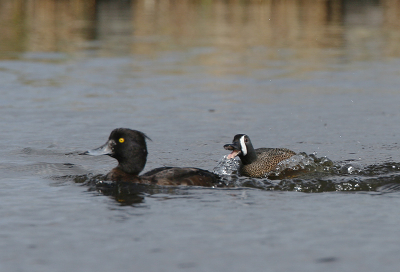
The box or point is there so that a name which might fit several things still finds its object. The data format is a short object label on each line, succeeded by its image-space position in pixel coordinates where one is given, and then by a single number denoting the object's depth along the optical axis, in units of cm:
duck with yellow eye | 1675
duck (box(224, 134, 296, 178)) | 1966
